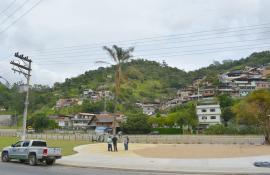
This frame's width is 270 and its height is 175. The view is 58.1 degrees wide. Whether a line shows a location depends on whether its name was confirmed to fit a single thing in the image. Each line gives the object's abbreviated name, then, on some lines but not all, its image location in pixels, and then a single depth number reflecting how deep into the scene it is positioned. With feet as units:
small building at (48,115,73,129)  256.46
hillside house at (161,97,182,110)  303.36
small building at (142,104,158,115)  307.70
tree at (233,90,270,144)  95.00
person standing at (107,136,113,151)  77.79
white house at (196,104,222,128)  216.51
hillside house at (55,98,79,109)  322.91
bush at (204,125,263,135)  157.50
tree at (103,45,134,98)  100.52
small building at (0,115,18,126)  284.00
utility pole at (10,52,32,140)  84.21
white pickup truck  54.39
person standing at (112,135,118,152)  77.98
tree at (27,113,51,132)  210.16
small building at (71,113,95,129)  267.49
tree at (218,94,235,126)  207.66
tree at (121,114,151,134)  177.29
